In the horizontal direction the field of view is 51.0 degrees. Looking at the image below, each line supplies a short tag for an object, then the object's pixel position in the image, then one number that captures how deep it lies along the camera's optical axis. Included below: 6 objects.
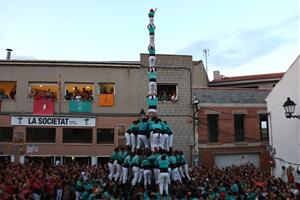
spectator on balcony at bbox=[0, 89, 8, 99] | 25.74
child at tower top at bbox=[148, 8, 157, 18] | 17.89
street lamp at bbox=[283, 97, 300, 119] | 14.79
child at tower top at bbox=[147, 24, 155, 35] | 17.95
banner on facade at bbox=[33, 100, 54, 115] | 25.41
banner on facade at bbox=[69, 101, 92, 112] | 25.95
